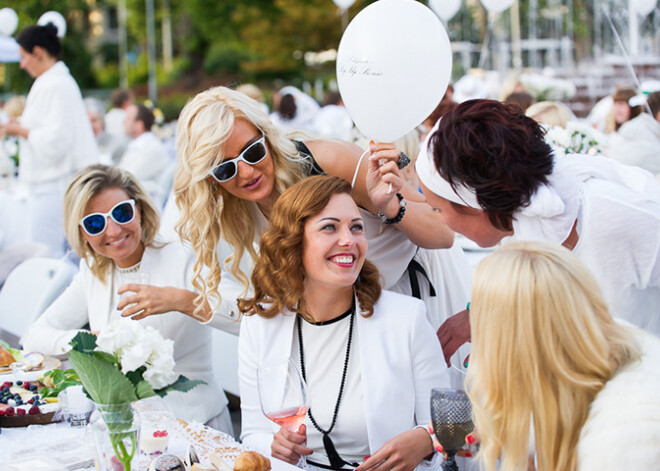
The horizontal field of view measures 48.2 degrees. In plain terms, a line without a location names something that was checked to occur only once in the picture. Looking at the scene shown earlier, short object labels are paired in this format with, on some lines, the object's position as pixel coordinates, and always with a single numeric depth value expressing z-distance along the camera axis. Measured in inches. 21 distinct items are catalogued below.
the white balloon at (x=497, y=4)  333.4
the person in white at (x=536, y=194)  77.2
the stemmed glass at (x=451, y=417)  66.2
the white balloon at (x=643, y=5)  374.3
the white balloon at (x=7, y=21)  329.7
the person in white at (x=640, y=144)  210.4
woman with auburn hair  92.8
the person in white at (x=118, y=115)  419.7
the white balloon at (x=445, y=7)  374.6
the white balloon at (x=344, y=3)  442.3
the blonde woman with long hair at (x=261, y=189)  102.6
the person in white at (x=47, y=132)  227.9
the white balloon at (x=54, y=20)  258.4
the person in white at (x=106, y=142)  383.2
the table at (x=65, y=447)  81.2
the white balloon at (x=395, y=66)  99.9
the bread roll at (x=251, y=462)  72.8
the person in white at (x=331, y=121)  399.5
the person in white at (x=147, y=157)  296.7
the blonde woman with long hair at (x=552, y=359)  59.6
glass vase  70.8
